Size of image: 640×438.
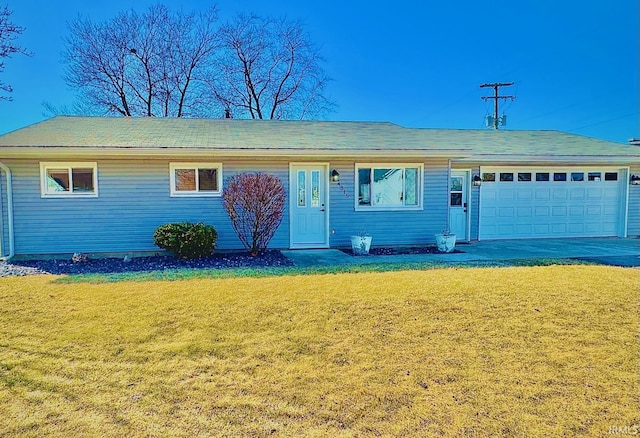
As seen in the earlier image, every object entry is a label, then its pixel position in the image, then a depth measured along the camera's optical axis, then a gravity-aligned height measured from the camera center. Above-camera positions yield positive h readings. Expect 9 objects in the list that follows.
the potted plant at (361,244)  8.95 -0.91
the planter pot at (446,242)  9.36 -0.90
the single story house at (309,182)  8.44 +0.59
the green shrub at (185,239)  8.04 -0.72
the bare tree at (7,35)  10.74 +4.85
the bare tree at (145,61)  19.61 +7.67
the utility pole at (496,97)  21.39 +6.48
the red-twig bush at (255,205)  8.42 +0.00
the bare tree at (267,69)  21.92 +7.95
